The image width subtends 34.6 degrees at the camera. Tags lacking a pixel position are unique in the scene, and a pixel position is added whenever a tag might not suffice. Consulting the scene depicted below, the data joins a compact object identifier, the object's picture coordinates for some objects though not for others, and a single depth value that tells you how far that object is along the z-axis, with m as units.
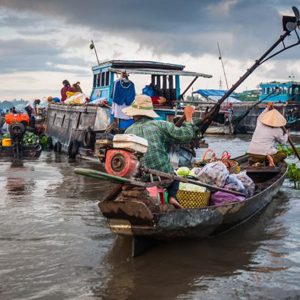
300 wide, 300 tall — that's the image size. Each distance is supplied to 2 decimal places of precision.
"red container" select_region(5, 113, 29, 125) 15.24
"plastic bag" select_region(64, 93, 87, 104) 16.72
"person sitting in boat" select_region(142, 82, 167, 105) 14.98
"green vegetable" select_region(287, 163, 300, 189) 10.55
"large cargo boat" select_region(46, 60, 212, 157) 14.16
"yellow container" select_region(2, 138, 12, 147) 15.35
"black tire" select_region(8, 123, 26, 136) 14.58
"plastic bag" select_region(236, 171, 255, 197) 7.38
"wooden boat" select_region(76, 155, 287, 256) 5.14
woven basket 6.13
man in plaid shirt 5.85
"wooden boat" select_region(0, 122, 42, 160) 15.10
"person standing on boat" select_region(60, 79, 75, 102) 19.11
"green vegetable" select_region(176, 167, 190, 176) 7.02
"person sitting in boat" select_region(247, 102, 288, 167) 9.38
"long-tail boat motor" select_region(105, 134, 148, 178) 5.12
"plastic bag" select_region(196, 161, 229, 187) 6.79
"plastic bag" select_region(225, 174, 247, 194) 6.84
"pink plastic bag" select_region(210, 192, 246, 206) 6.58
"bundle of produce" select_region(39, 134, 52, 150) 18.89
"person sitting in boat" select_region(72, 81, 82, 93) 19.19
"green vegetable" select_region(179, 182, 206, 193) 6.20
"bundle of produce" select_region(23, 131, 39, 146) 15.45
